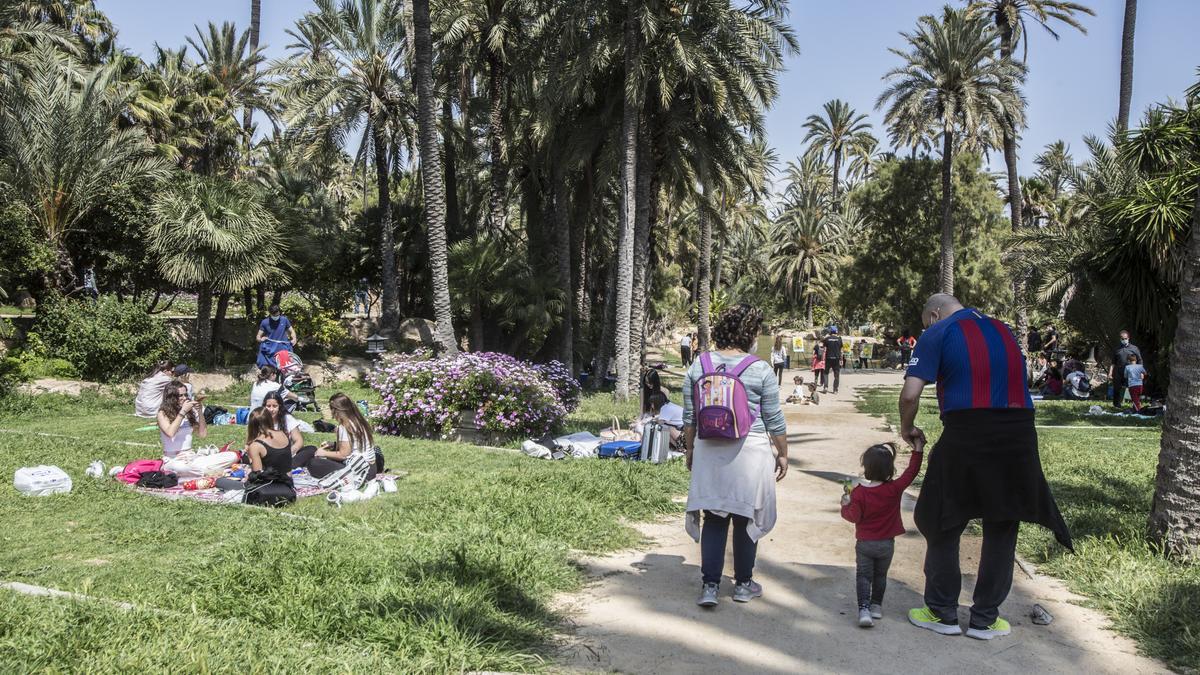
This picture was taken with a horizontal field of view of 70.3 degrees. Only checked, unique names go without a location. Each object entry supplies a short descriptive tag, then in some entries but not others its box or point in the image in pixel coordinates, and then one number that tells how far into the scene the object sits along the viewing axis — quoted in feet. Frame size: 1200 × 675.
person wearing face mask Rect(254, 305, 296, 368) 50.14
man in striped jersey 14.19
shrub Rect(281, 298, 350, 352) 74.18
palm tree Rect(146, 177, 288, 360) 61.57
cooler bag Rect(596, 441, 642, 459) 34.32
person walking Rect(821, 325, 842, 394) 68.49
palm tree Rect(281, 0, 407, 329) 70.49
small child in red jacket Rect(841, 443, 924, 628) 15.28
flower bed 40.63
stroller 48.85
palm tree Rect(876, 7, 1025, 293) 101.09
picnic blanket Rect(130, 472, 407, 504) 24.97
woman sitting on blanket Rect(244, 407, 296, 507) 24.56
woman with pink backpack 15.43
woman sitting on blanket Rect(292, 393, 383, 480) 27.58
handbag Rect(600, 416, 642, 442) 38.83
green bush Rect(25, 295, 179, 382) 55.21
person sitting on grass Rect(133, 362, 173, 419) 39.60
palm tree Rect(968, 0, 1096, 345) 105.34
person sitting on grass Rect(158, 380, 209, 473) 29.58
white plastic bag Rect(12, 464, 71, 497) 24.94
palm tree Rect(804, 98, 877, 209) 201.26
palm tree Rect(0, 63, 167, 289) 56.44
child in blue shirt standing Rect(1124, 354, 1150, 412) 50.70
